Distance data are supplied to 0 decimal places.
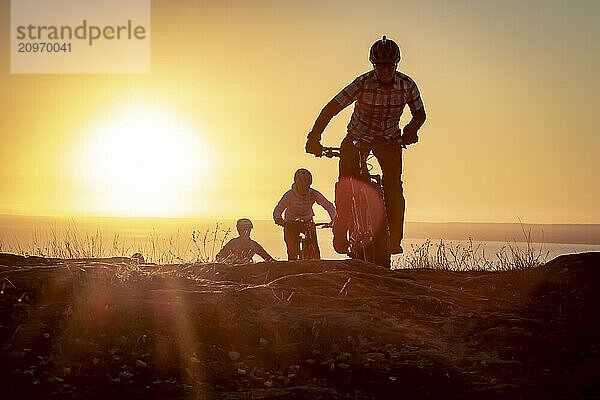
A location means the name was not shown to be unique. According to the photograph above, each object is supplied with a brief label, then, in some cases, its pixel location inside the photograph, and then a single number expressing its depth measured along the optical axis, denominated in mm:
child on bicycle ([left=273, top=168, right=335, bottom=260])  12898
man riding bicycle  8656
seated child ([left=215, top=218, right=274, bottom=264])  13945
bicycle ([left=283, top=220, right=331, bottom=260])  12867
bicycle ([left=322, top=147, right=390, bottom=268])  8828
